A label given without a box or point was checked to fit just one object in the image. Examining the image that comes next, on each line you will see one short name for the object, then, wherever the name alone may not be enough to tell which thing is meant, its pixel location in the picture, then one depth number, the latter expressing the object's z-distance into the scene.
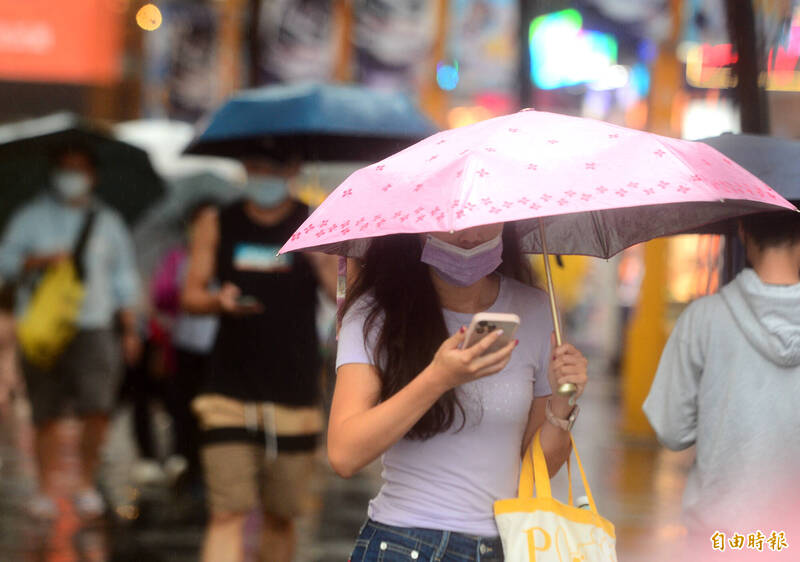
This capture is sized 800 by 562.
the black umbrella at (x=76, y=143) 16.36
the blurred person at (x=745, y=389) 7.00
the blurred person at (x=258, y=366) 10.55
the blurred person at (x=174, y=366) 17.39
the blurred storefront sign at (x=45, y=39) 27.05
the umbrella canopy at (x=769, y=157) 7.20
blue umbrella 12.38
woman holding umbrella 5.89
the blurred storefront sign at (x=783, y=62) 9.88
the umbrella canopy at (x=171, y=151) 22.44
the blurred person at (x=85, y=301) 15.69
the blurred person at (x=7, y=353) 17.14
